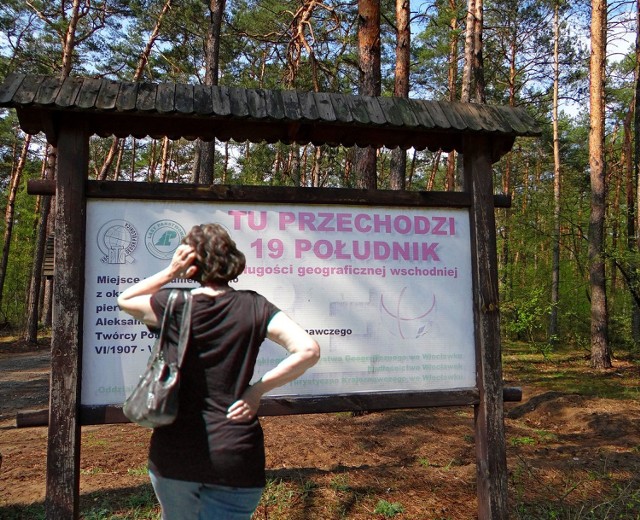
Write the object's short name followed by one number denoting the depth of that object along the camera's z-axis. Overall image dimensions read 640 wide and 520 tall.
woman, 2.08
